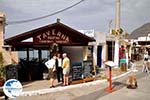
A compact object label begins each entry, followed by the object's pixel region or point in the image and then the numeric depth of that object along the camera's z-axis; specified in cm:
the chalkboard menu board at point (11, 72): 710
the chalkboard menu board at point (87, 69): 853
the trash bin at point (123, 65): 1165
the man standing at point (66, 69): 737
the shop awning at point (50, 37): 768
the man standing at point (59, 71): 793
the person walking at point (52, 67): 715
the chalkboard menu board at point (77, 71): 823
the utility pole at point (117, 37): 1253
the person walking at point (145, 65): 1201
